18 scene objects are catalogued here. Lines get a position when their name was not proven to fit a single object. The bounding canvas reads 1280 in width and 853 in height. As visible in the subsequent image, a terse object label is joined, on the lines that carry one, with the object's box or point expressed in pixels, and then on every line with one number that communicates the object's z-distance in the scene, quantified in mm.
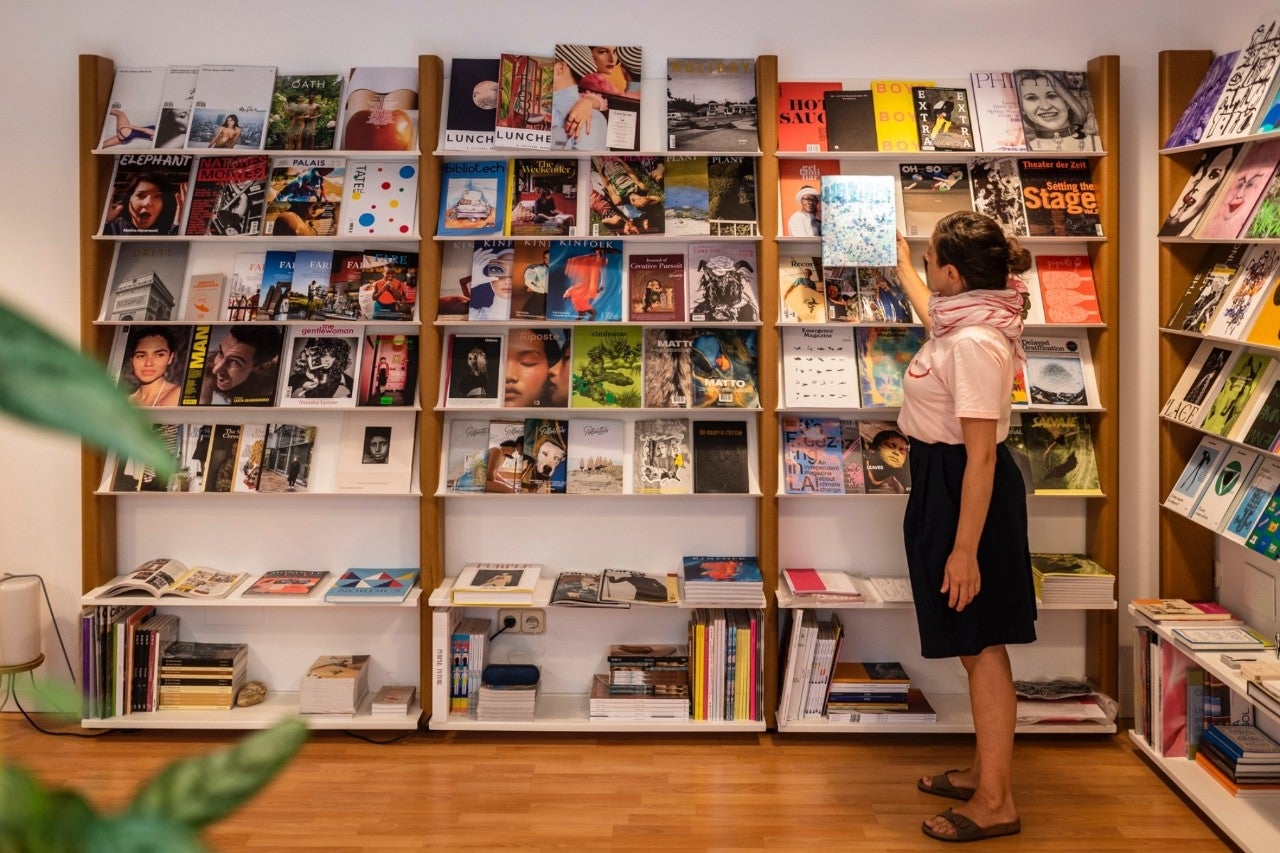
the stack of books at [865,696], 3412
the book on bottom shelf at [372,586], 3398
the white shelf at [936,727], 3381
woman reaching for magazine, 2762
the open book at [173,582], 3436
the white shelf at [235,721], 3396
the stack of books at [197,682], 3492
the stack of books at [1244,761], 2912
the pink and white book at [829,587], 3336
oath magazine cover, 3428
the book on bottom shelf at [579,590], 3330
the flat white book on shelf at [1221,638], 2943
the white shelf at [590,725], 3408
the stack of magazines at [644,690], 3426
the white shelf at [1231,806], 2701
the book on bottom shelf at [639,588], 3365
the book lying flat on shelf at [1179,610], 3127
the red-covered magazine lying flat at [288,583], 3445
